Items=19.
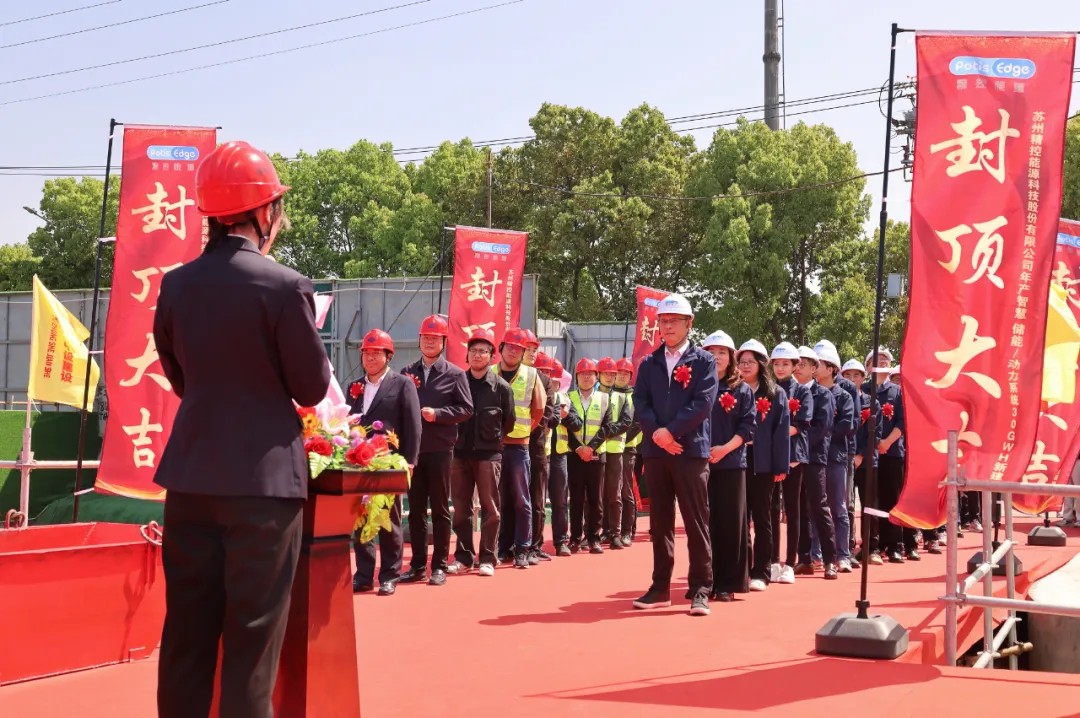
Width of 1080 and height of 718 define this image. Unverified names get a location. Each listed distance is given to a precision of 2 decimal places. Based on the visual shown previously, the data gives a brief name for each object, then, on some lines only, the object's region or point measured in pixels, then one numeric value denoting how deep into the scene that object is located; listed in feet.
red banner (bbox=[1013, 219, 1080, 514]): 26.45
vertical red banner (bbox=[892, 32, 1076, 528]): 18.12
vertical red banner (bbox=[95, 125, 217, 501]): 24.52
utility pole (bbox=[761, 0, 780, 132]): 120.26
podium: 11.27
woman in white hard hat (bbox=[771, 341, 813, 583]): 32.12
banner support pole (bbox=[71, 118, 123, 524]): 21.63
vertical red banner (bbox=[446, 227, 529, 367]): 44.73
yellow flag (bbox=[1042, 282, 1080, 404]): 30.09
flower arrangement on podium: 11.39
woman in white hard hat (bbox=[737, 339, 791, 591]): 29.04
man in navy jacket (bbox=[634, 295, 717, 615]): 23.91
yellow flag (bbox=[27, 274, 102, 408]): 42.75
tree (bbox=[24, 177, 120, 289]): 166.40
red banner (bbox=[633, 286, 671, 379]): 58.39
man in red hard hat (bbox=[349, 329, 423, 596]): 25.89
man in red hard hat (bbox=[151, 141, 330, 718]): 9.68
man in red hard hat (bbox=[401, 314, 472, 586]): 27.94
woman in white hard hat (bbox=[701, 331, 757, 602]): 25.95
